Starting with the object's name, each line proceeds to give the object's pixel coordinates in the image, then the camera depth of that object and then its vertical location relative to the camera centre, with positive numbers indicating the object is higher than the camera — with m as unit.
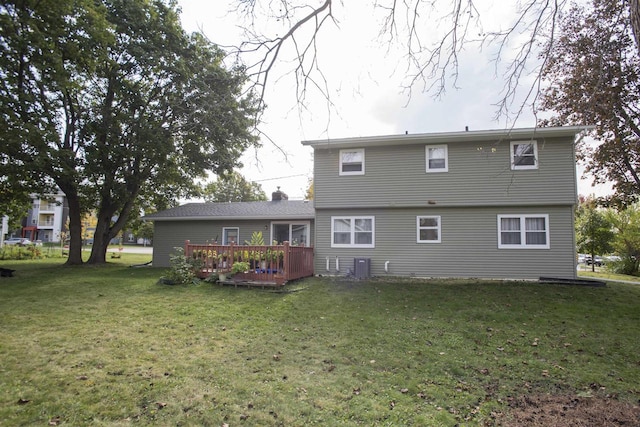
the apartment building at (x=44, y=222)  60.38 +2.28
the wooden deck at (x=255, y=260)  11.04 -0.79
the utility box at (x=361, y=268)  12.76 -1.17
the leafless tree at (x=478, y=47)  4.64 +2.55
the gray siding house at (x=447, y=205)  12.23 +1.14
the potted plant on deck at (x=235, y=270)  11.05 -1.08
